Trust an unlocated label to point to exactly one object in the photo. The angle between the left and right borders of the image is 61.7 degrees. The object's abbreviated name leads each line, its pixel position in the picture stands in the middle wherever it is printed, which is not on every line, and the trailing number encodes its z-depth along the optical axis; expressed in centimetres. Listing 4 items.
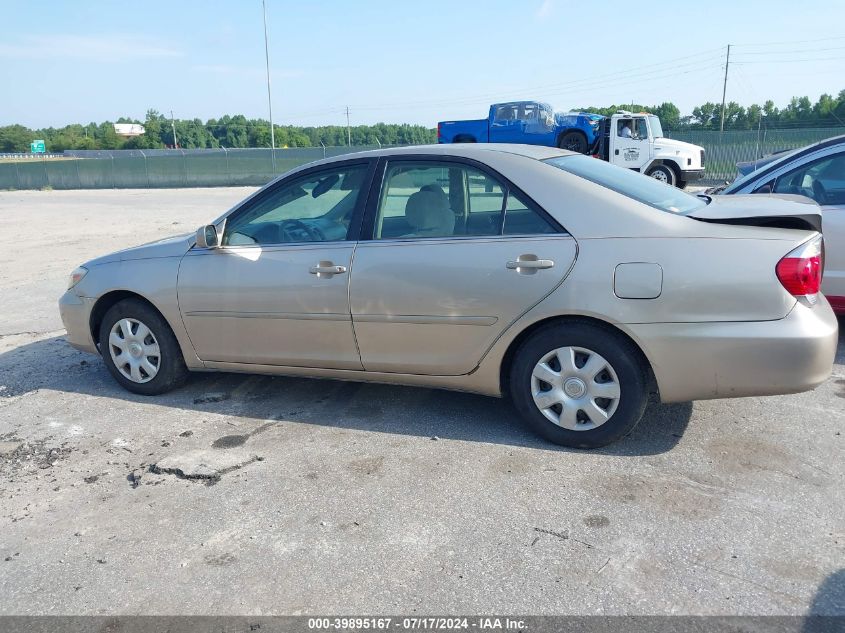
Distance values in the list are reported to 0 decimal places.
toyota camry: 344
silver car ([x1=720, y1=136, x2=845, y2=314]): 539
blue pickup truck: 2436
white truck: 2256
